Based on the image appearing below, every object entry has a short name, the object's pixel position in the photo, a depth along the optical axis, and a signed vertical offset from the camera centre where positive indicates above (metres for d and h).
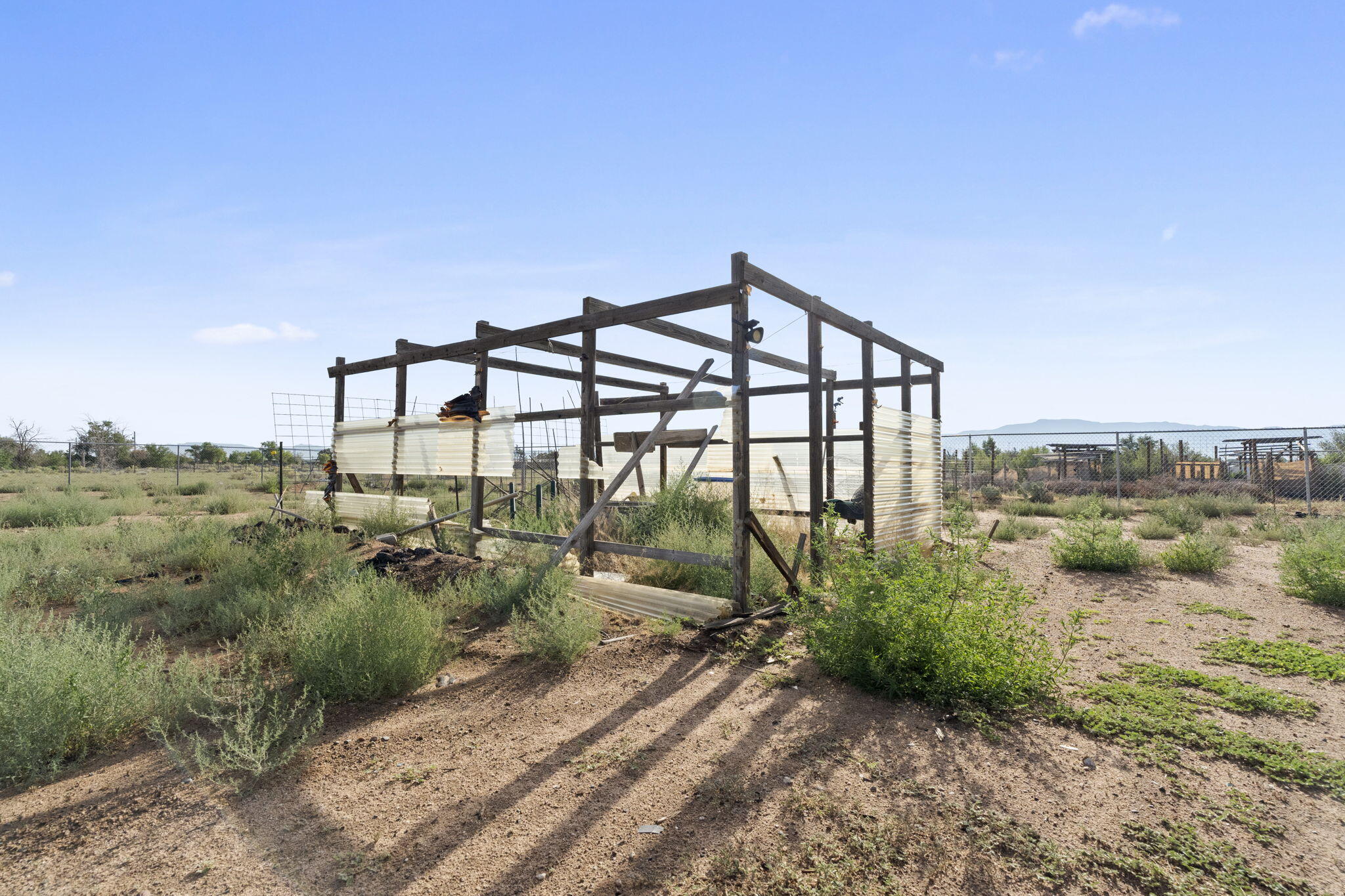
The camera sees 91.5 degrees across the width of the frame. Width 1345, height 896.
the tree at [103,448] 31.55 +1.63
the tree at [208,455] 38.50 +1.62
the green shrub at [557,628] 4.58 -1.10
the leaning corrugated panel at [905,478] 7.11 -0.03
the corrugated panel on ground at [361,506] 9.05 -0.39
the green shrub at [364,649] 3.97 -1.07
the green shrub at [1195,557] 7.99 -1.03
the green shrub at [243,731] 3.03 -1.31
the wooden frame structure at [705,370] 5.41 +1.25
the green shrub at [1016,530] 11.84 -1.05
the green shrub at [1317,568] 6.46 -0.99
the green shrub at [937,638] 3.74 -0.97
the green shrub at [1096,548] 8.19 -0.96
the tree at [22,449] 28.80 +1.49
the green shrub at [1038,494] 19.92 -0.61
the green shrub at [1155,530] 11.73 -1.02
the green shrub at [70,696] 3.15 -1.14
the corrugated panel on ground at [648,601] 5.36 -1.07
